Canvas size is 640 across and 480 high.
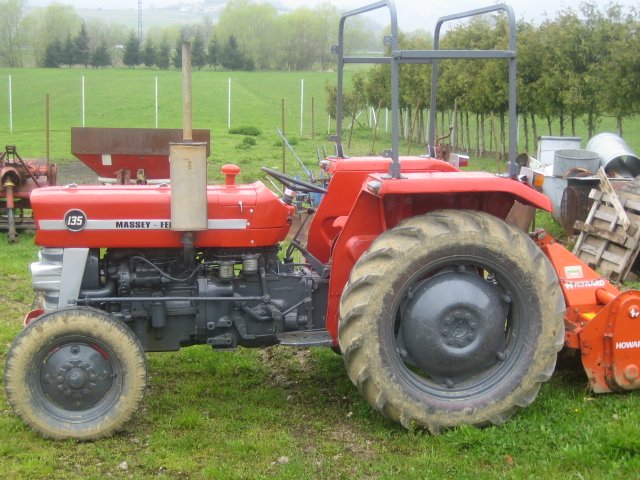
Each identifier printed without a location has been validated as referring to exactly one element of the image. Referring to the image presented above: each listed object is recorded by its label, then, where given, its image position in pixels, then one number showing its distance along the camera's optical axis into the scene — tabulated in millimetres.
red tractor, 4383
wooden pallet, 8211
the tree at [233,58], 60909
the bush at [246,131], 26869
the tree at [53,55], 60594
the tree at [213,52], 61094
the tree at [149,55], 63219
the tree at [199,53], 59594
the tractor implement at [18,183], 10250
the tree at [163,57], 63219
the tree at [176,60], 63250
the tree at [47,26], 62719
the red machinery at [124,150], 10344
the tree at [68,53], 61312
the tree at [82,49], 61781
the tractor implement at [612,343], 4699
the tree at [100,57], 63219
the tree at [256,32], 63709
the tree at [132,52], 63134
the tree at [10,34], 63469
